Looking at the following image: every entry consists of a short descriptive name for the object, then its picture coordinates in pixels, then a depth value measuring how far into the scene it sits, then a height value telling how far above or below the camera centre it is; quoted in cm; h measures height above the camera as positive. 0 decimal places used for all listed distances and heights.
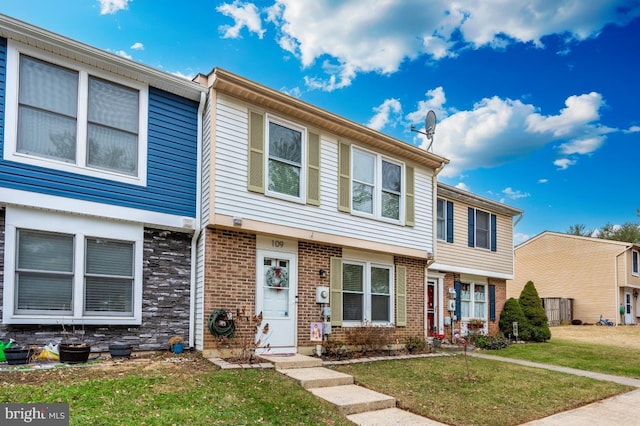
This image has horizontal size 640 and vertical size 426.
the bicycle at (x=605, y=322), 2611 -373
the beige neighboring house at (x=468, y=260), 1450 -12
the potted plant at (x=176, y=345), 817 -163
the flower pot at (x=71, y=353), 682 -150
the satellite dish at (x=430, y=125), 1355 +394
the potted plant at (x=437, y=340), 1298 -240
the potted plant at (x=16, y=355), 653 -148
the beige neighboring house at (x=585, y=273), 2645 -97
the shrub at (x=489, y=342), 1359 -259
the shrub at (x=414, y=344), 1133 -220
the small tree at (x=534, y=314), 1605 -207
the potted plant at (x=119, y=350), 740 -157
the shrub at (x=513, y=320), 1608 -224
